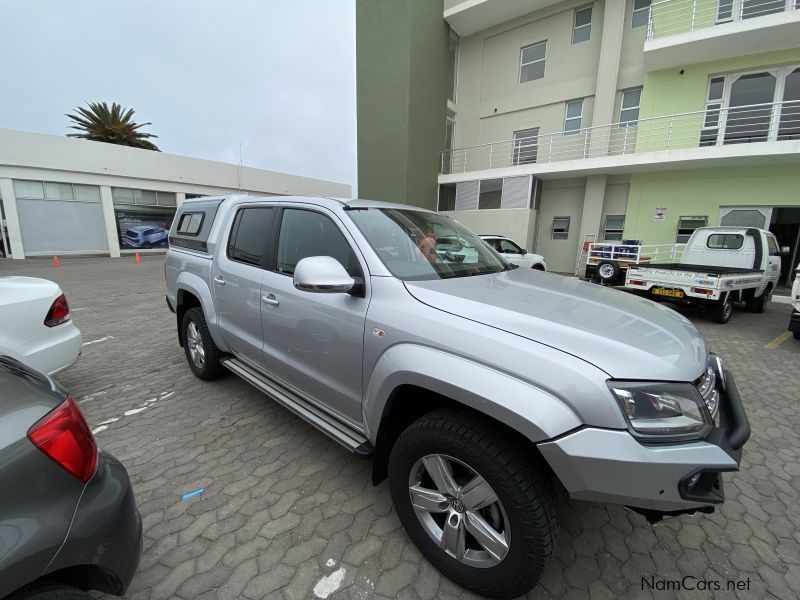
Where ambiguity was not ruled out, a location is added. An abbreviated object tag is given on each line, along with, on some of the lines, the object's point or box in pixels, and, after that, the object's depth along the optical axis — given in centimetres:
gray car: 95
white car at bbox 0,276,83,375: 272
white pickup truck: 645
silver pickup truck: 129
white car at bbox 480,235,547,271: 1019
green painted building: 1052
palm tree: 2406
